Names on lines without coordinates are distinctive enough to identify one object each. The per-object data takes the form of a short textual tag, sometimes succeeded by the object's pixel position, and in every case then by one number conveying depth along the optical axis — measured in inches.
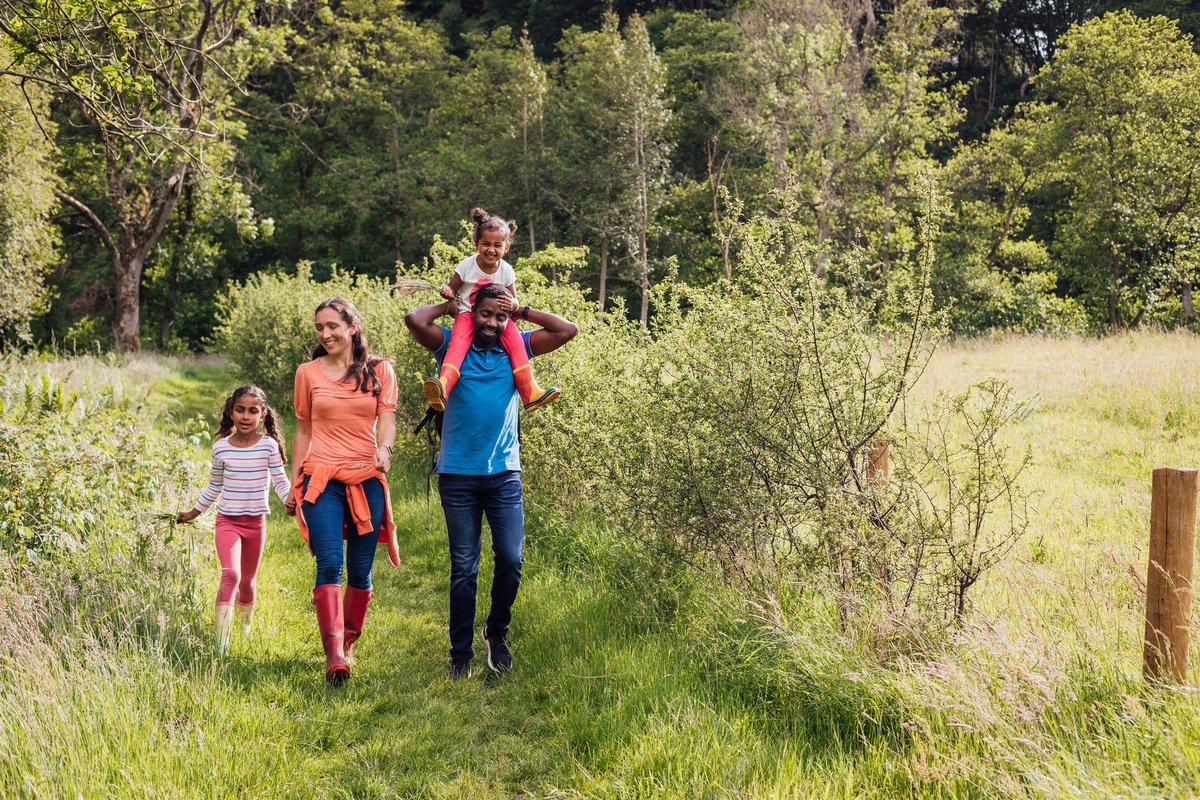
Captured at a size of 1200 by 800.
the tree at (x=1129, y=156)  1093.8
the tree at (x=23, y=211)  829.8
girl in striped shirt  202.8
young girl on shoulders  179.9
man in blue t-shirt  181.0
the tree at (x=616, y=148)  1455.5
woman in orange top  183.2
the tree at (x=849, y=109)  1296.8
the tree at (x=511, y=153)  1547.7
